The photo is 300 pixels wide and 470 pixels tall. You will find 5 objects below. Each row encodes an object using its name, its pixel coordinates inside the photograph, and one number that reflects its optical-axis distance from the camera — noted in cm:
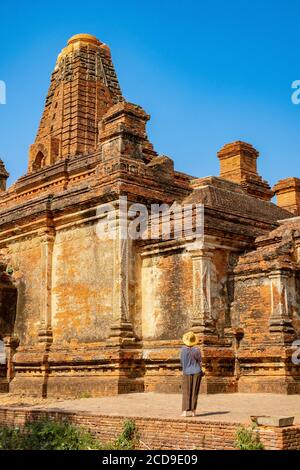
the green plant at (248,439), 734
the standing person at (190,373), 935
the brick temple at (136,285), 1398
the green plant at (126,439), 846
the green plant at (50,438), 865
